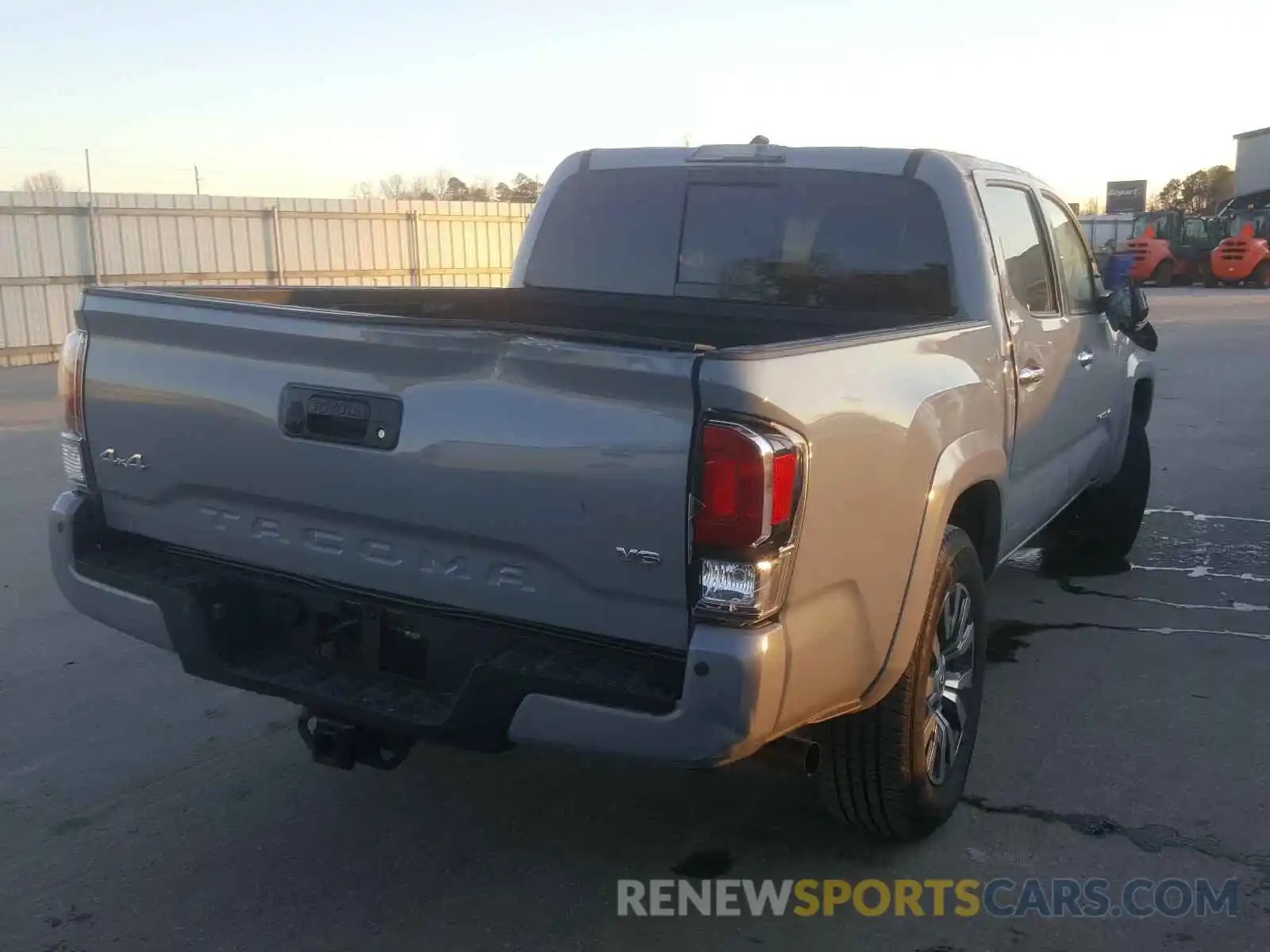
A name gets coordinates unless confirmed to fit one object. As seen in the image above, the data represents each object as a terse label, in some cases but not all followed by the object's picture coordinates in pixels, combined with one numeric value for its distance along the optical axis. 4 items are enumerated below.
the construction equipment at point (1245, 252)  35.97
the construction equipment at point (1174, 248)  37.22
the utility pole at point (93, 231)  17.14
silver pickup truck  2.53
